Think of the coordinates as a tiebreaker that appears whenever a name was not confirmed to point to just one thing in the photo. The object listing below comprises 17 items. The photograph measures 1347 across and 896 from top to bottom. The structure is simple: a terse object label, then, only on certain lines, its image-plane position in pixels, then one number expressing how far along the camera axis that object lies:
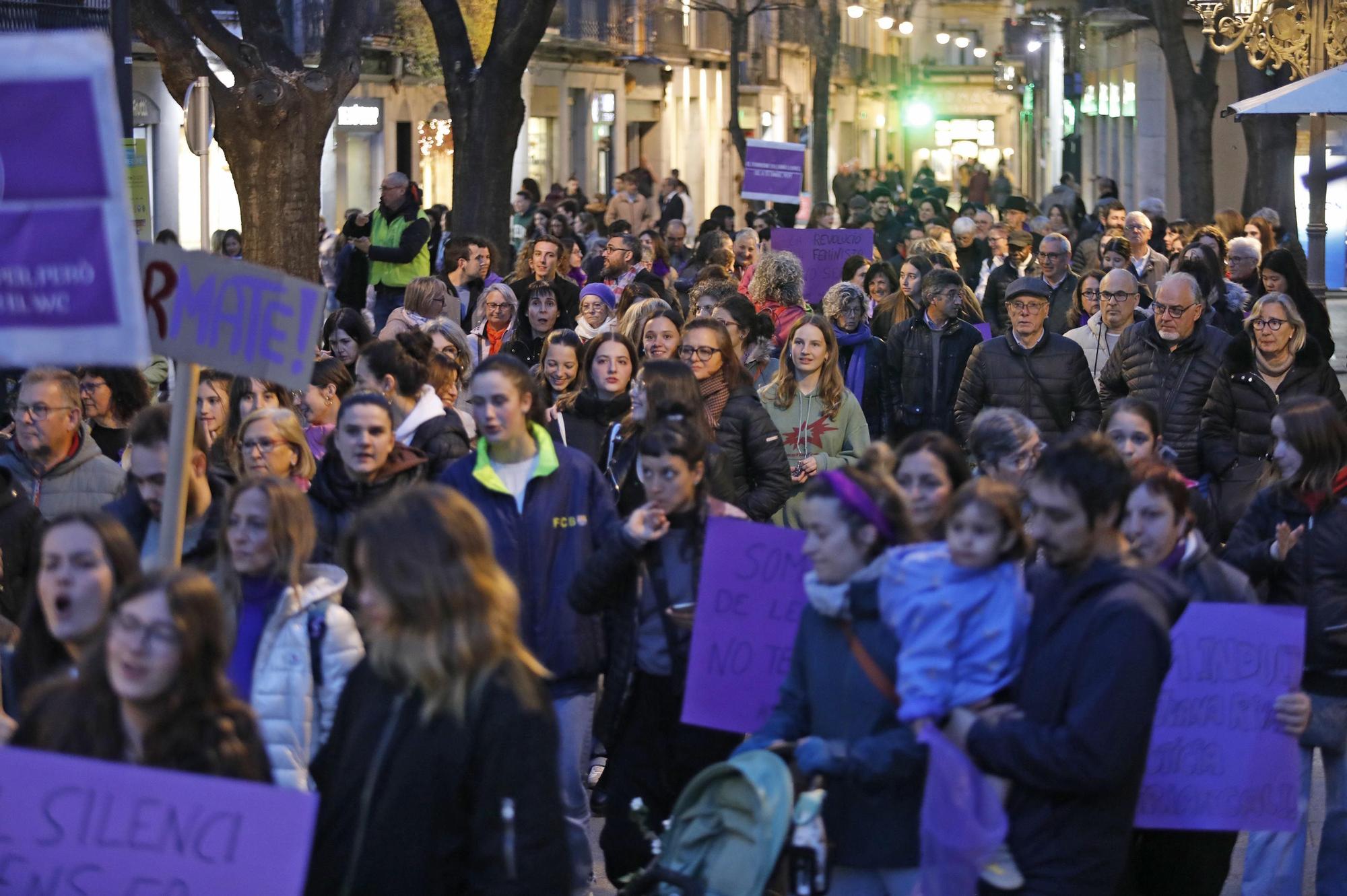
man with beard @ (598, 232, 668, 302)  30.30
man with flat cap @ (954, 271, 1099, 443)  19.70
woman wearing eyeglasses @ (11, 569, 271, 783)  7.77
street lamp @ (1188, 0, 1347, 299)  36.78
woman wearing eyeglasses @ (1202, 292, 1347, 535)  17.90
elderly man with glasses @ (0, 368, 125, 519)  14.63
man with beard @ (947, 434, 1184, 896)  8.47
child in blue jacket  8.81
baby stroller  9.18
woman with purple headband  9.20
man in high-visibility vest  31.52
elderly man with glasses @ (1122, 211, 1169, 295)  30.04
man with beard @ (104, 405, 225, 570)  11.83
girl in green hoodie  18.50
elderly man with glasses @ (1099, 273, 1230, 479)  18.67
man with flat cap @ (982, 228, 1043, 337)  29.98
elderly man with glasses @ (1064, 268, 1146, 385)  22.05
